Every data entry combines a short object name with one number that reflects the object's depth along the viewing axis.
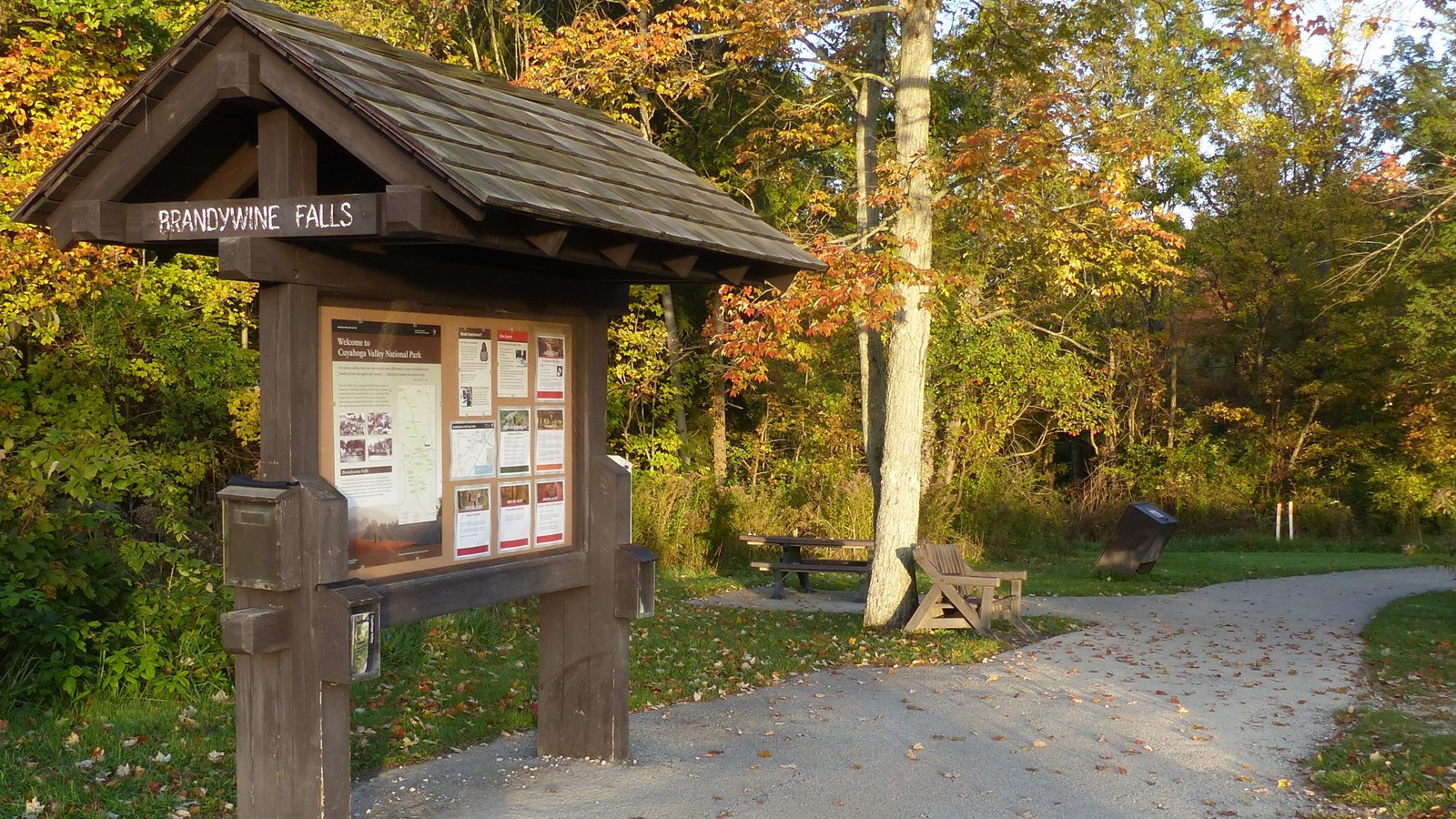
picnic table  15.38
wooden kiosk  4.59
